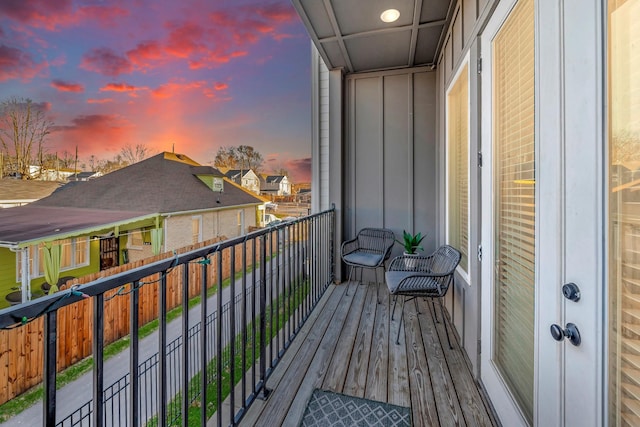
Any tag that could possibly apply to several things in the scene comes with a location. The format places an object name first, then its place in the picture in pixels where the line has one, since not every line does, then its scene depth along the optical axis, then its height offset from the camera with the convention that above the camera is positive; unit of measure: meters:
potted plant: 3.29 -0.38
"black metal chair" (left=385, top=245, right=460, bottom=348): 2.29 -0.60
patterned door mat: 1.48 -1.12
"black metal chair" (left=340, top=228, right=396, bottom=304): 3.36 -0.43
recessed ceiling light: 2.49 +1.83
